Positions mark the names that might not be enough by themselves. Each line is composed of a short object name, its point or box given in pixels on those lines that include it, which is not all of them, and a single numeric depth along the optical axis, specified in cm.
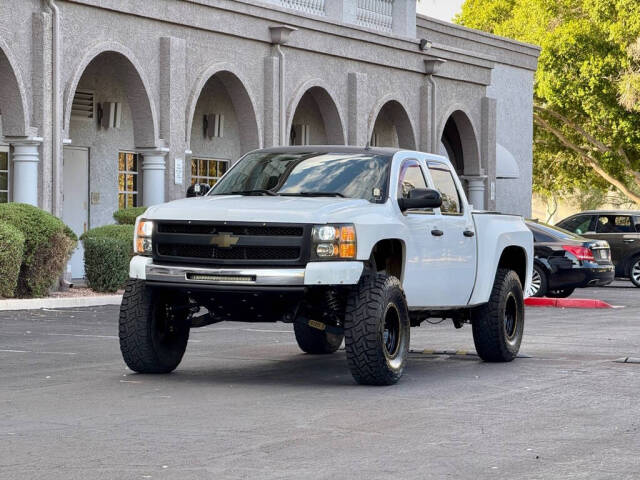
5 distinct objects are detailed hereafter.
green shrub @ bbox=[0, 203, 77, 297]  1959
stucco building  2173
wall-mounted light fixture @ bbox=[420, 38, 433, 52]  3297
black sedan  2506
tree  4831
